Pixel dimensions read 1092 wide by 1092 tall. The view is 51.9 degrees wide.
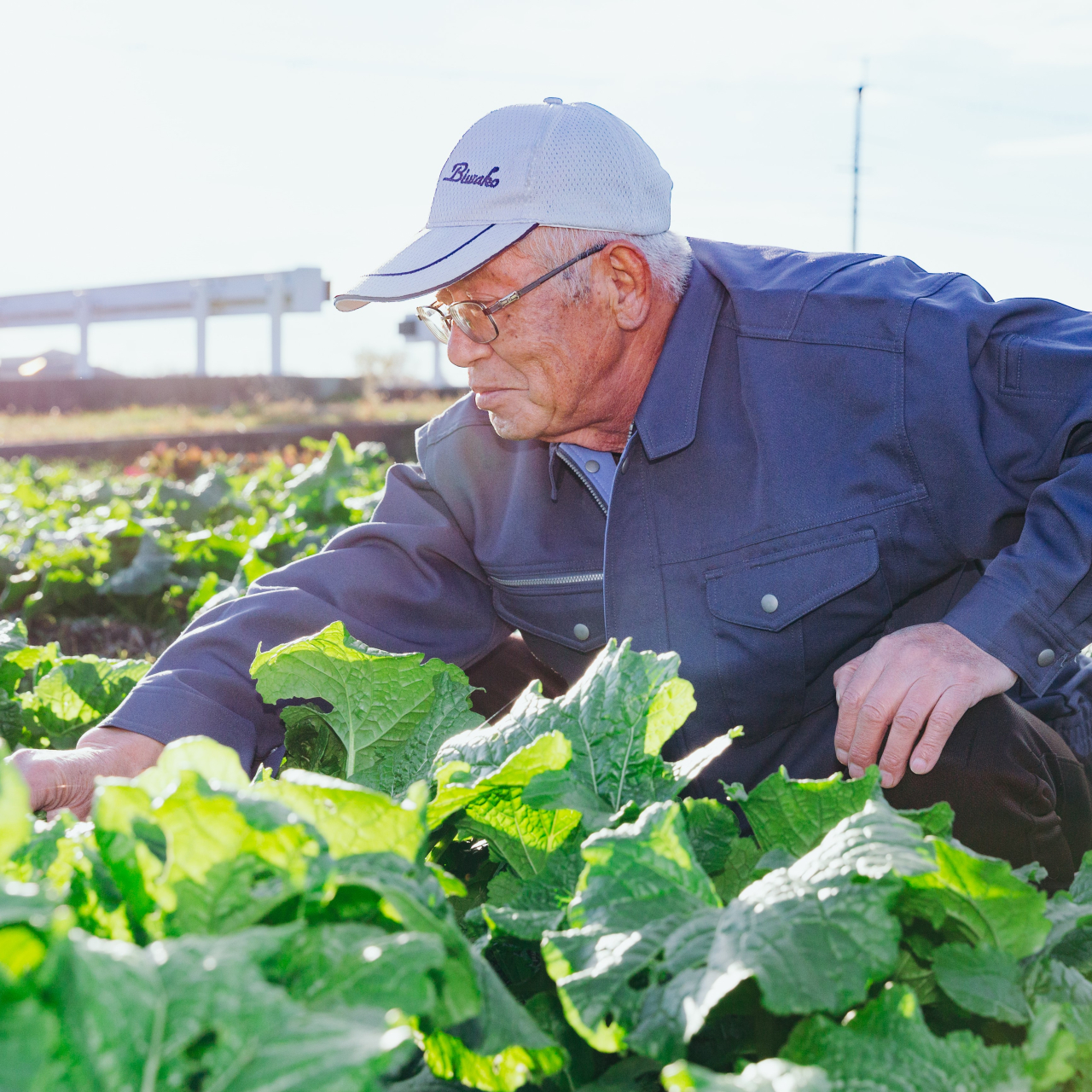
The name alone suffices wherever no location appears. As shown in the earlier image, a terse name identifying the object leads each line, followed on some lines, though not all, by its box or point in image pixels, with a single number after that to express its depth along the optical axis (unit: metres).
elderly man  2.00
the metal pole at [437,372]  25.98
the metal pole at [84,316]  28.25
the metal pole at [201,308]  26.55
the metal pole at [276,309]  25.53
